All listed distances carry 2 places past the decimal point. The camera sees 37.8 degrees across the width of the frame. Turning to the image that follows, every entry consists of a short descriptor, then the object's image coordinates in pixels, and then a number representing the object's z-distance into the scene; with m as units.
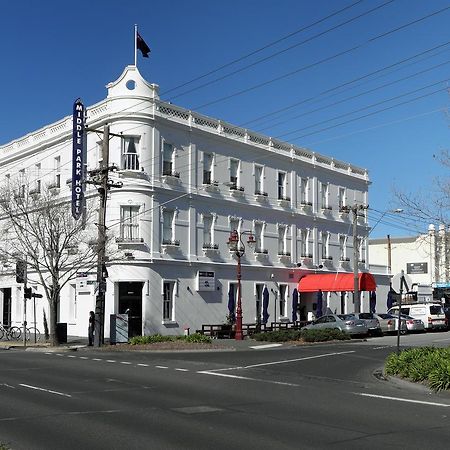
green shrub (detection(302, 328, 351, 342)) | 31.89
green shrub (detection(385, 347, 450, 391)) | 14.16
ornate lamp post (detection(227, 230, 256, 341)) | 33.94
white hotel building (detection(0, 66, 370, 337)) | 36.31
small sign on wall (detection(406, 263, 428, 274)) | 78.62
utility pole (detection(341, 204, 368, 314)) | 40.69
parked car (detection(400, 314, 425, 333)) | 40.56
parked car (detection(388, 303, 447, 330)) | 42.34
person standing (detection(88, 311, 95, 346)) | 31.05
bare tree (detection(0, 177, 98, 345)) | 31.41
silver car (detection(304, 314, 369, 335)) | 36.16
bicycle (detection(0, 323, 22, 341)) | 36.97
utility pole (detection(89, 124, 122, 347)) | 29.58
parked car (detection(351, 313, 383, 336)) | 37.25
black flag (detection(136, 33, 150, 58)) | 37.60
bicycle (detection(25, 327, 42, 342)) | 37.81
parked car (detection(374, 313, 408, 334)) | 39.44
